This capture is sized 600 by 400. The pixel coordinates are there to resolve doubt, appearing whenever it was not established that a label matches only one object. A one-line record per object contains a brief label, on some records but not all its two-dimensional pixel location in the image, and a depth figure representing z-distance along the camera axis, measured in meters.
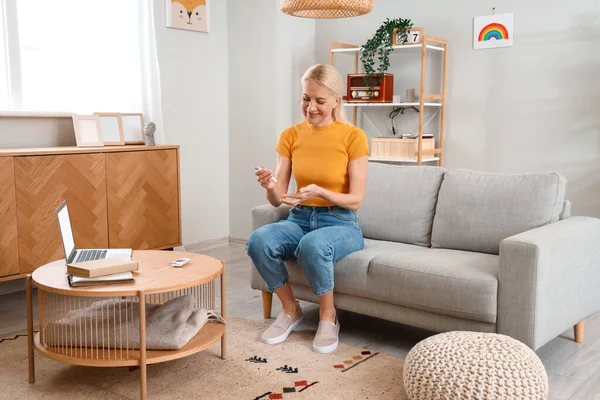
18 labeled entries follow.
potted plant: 4.47
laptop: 2.46
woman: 2.77
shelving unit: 4.42
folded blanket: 2.30
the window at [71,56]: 3.81
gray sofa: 2.44
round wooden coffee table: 2.21
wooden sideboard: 3.32
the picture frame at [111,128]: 4.12
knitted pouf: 2.01
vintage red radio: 4.61
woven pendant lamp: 2.72
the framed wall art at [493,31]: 4.35
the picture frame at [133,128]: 4.36
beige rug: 2.32
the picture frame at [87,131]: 3.92
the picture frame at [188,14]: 4.54
